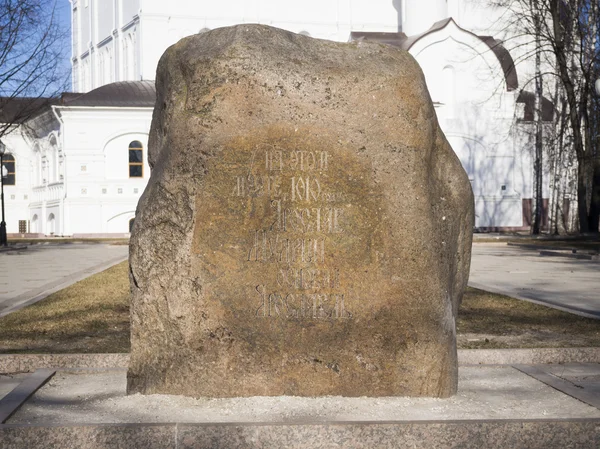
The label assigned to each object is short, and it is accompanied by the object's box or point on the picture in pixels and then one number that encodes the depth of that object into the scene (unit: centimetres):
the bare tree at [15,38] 2480
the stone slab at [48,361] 699
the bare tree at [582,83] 2639
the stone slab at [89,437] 486
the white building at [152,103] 4309
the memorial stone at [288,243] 570
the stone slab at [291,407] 521
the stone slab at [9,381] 632
